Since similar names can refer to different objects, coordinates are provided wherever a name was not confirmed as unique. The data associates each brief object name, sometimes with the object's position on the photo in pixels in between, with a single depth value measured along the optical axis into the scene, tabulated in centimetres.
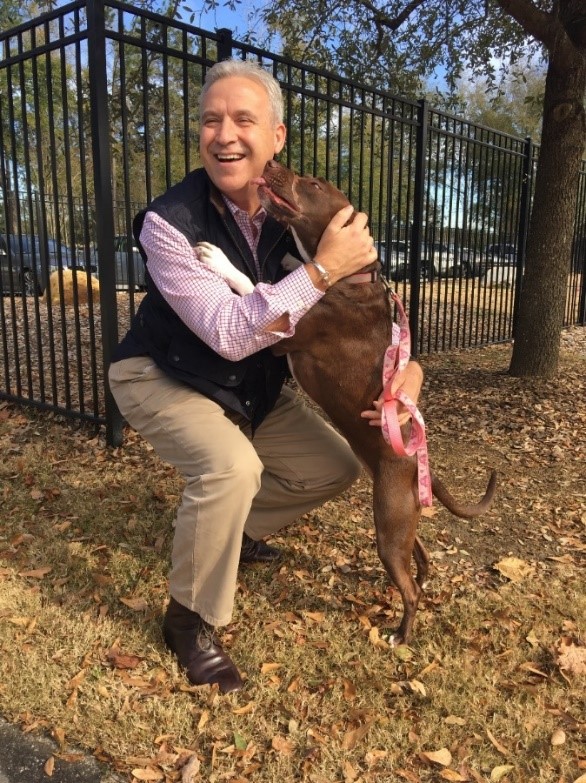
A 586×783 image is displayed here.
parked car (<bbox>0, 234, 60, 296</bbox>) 504
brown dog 264
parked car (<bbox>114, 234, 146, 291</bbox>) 1268
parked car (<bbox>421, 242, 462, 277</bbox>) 848
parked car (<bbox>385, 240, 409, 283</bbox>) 754
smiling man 237
